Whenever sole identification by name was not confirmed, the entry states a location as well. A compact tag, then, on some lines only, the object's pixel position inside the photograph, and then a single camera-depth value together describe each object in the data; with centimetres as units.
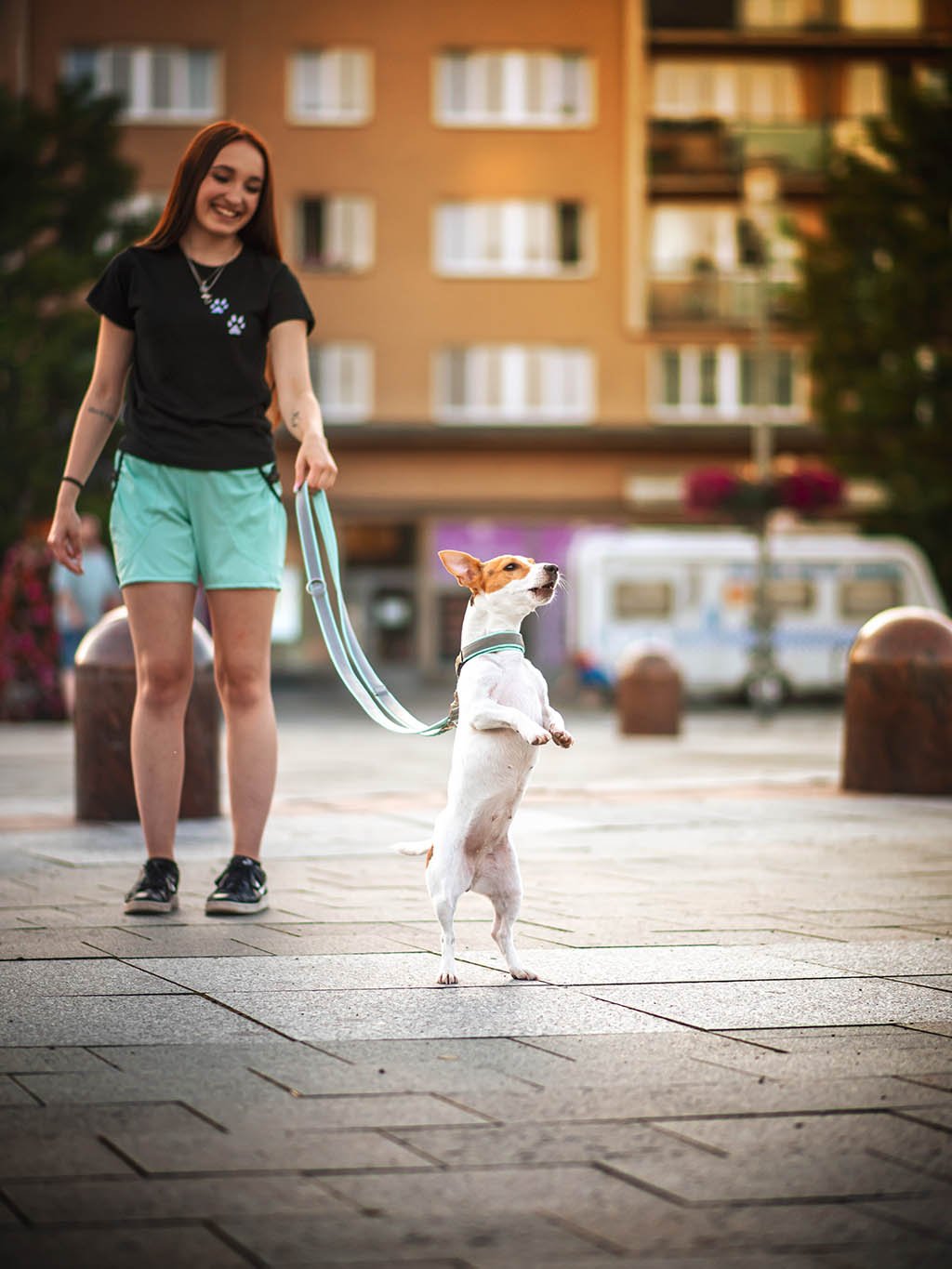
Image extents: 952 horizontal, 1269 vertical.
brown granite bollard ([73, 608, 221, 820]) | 872
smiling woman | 578
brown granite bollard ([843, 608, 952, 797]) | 1034
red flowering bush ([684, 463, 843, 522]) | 2727
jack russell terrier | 457
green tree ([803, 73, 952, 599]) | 3366
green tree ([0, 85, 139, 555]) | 2717
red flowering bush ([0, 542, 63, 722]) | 2027
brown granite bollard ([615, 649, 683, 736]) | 1880
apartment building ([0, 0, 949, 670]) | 3897
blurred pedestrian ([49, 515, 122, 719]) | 1669
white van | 3086
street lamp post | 2591
